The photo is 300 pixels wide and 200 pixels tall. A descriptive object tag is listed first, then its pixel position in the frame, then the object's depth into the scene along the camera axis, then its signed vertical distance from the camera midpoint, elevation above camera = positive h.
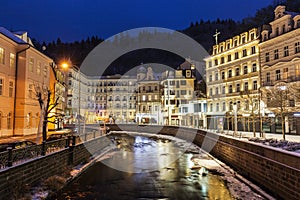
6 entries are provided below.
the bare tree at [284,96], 27.92 +2.35
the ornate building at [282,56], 35.41 +9.02
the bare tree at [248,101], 40.61 +2.51
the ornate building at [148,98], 92.50 +6.86
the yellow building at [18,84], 29.52 +3.92
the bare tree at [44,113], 21.74 +0.36
